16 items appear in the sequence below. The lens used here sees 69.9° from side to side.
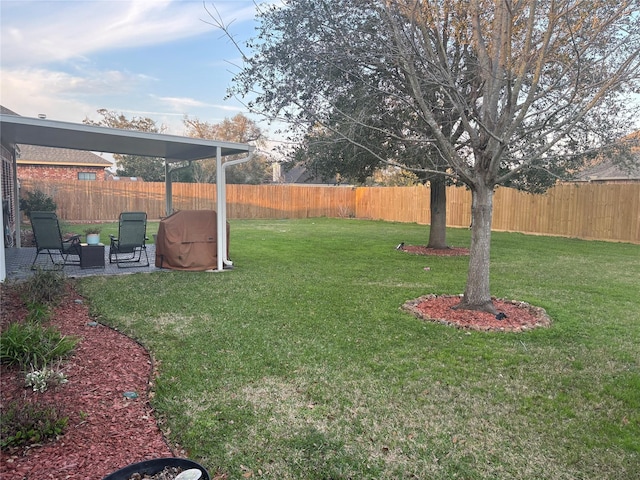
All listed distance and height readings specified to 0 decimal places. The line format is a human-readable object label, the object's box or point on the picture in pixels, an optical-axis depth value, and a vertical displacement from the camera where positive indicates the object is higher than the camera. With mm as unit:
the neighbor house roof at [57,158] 22938 +2424
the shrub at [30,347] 3543 -1145
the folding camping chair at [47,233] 7828 -503
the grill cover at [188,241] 8555 -669
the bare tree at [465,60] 4969 +1939
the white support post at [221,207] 8352 -14
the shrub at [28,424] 2555 -1266
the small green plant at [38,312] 4566 -1141
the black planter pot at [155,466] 2234 -1304
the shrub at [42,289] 5376 -1030
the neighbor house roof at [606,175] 19234 +1608
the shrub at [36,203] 16527 +28
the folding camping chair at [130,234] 8312 -534
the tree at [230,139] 31067 +4396
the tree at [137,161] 31891 +3116
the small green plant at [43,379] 3160 -1235
